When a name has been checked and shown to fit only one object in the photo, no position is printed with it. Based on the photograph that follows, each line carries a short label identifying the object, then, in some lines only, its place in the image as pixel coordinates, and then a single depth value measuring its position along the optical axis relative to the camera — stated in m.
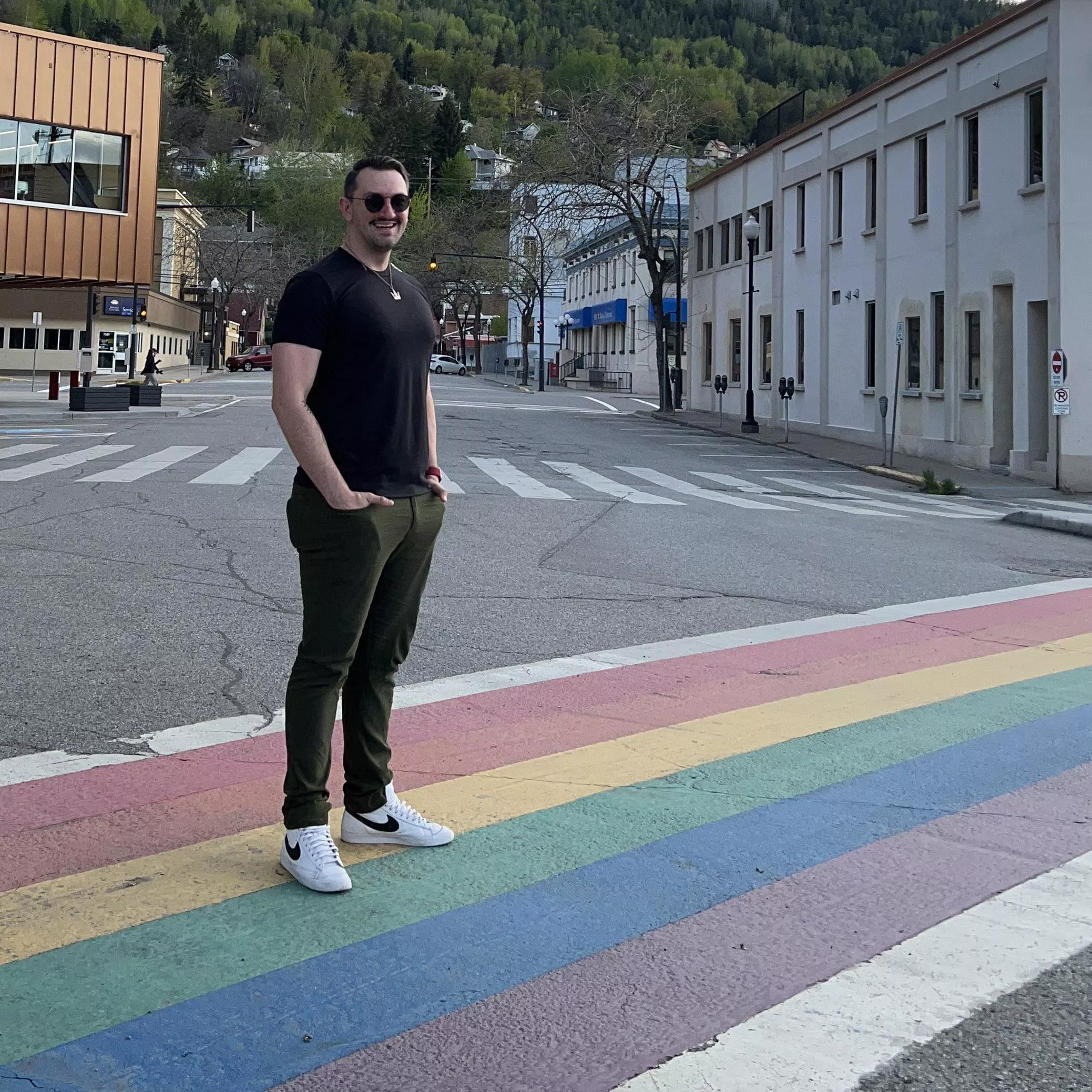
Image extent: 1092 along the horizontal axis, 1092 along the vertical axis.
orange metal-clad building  35.41
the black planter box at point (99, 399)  35.22
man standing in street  4.09
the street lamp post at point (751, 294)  34.31
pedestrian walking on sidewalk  47.87
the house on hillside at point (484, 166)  149.62
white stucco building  23.47
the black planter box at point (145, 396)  37.81
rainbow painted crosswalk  3.29
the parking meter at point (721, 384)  41.56
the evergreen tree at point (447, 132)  162.25
